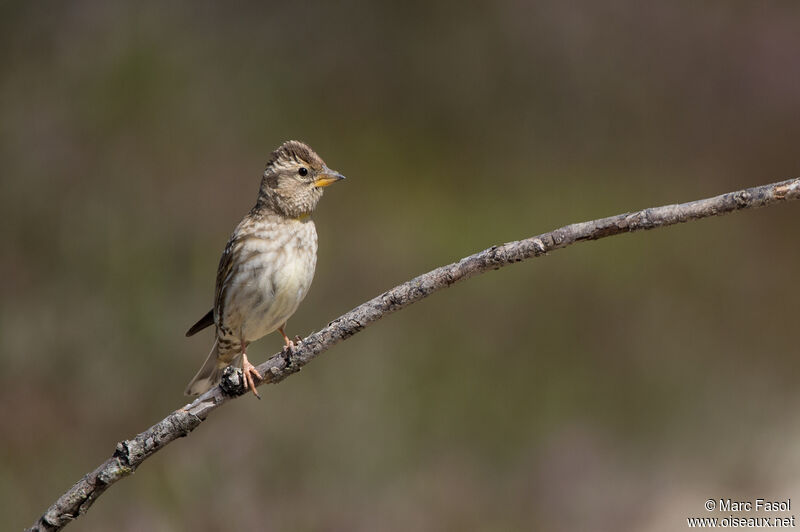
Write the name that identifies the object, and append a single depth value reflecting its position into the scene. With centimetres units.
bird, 688
